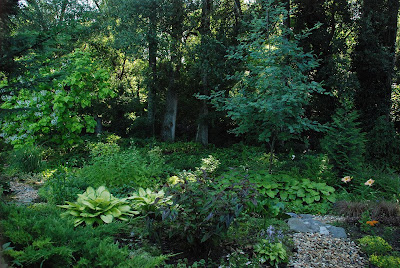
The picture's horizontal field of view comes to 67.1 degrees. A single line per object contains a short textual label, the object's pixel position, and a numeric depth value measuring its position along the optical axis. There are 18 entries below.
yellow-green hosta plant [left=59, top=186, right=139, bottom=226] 3.29
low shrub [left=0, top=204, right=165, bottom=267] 2.13
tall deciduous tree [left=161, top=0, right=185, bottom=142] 9.62
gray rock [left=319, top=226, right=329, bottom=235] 3.64
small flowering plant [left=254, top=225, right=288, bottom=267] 2.86
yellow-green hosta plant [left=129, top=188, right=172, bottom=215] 3.17
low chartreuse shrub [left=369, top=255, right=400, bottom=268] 2.81
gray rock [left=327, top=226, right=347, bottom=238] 3.57
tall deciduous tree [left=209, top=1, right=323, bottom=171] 5.11
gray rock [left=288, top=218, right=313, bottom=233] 3.69
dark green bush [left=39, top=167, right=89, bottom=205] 4.07
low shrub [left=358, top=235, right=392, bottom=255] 3.10
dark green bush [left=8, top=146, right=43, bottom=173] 6.29
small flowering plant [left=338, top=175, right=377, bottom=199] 4.65
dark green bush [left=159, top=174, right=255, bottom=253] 2.77
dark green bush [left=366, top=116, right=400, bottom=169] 8.51
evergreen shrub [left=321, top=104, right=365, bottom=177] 5.54
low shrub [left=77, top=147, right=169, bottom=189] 4.82
